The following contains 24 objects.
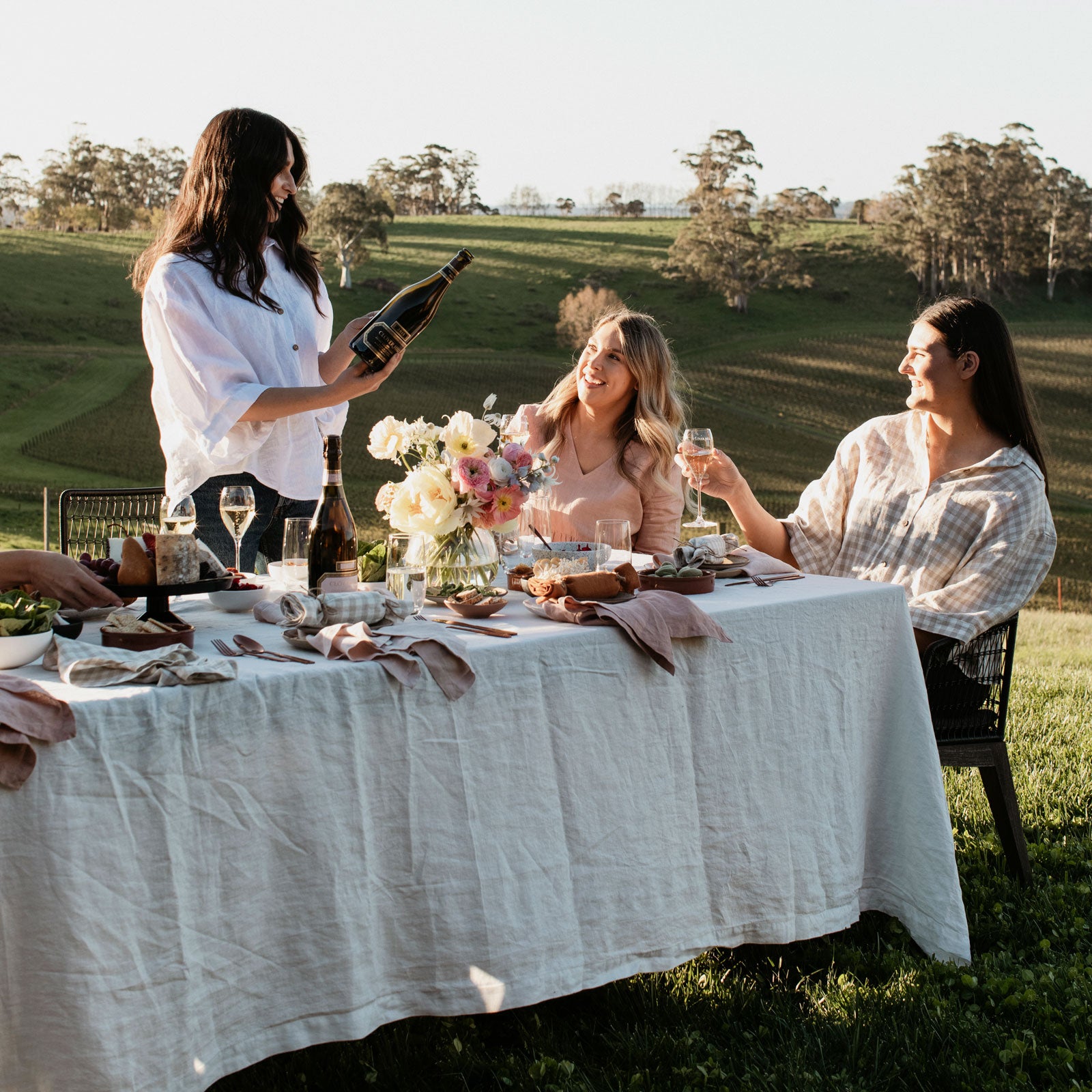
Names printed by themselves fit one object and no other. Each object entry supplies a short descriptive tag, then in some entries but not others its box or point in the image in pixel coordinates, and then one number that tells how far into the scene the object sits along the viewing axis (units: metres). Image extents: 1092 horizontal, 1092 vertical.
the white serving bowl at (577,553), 2.54
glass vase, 2.43
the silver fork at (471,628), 2.13
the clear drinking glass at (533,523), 2.78
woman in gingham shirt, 2.97
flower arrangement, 2.29
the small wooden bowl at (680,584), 2.54
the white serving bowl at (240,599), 2.33
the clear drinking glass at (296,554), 2.44
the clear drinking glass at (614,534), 2.66
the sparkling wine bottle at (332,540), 2.26
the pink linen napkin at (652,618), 2.17
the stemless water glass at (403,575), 2.23
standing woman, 2.96
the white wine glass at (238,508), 2.32
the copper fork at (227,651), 1.90
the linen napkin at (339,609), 2.05
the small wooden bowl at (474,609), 2.29
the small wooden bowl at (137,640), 1.90
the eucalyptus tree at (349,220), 52.03
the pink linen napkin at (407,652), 1.89
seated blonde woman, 3.87
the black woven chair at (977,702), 2.95
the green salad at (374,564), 2.44
